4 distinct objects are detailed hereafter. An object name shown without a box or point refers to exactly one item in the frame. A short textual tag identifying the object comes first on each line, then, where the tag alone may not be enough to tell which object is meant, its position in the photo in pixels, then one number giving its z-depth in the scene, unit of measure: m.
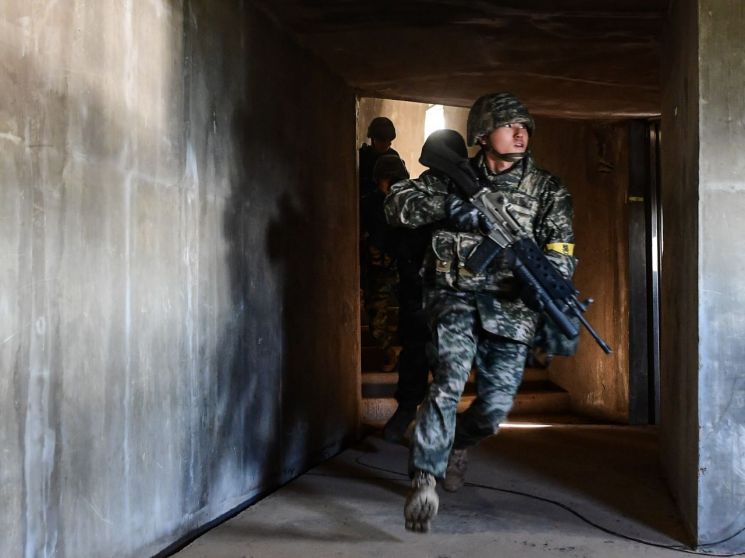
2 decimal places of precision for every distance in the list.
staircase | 6.94
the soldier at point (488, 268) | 3.60
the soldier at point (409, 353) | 5.00
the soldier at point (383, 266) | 5.11
